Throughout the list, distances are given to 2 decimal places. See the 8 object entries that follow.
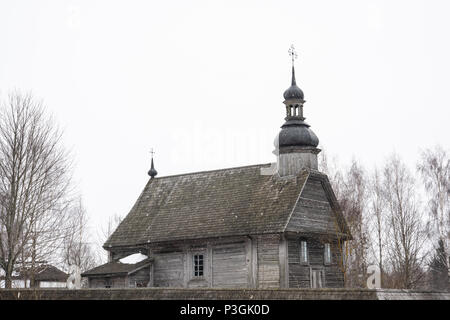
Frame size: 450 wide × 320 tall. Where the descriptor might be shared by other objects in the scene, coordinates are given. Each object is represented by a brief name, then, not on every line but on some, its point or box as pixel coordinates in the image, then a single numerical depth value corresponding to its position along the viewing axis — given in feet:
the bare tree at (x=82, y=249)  210.24
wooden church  115.03
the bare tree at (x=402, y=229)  132.36
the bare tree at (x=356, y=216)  134.31
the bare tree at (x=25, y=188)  100.83
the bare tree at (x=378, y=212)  146.92
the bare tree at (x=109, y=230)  239.77
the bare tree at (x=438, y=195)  134.72
